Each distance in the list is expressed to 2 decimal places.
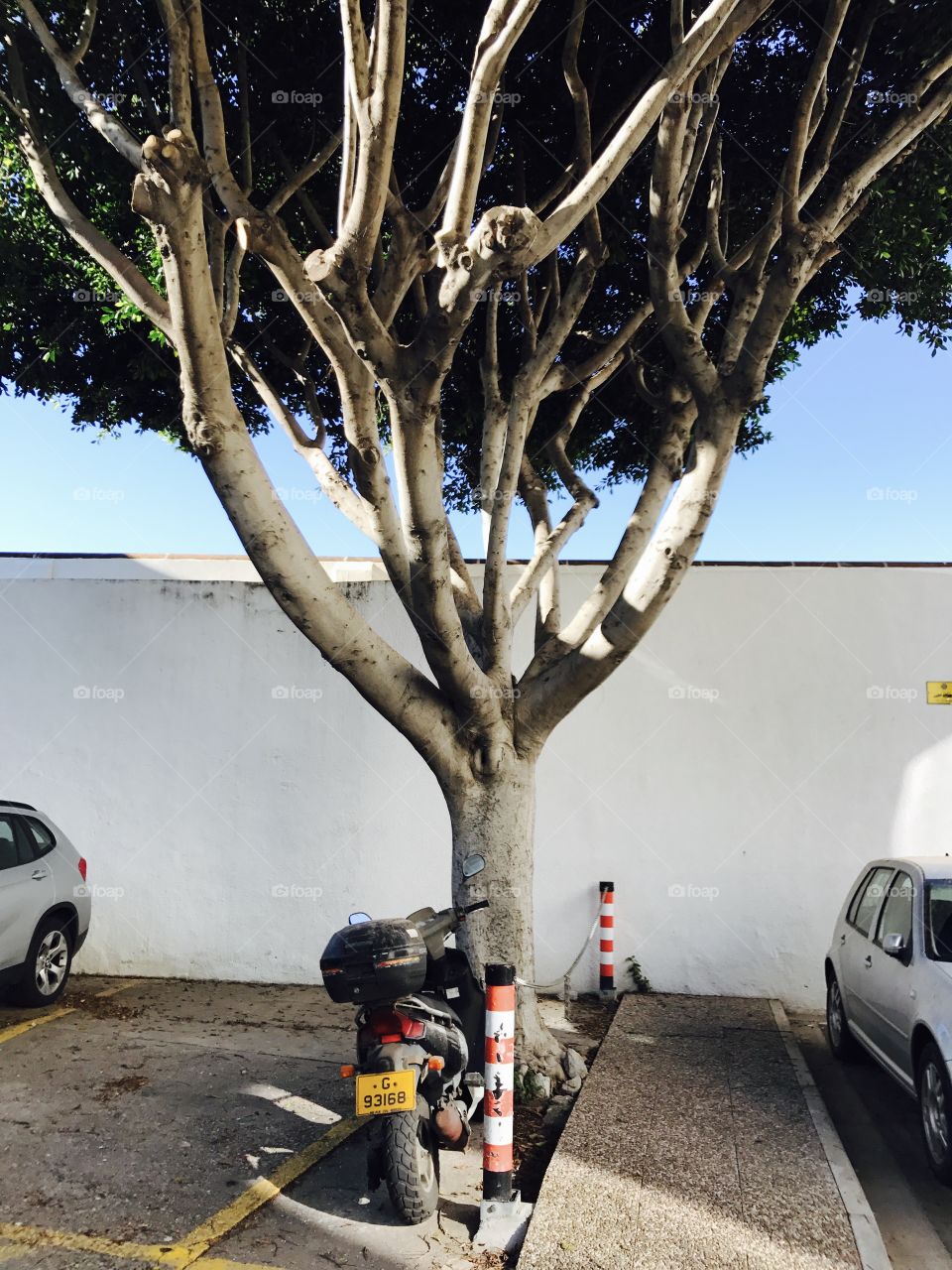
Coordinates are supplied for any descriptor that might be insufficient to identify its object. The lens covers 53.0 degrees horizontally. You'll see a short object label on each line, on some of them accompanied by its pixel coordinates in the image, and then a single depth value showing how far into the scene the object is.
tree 4.91
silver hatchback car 4.85
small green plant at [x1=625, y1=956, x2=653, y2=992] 8.54
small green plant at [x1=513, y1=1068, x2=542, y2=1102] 5.73
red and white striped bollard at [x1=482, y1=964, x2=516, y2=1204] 4.28
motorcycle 4.11
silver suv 7.06
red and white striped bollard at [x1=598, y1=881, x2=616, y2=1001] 8.40
